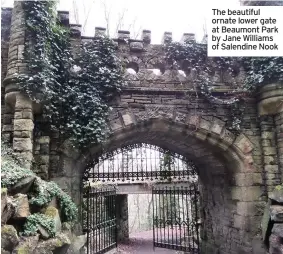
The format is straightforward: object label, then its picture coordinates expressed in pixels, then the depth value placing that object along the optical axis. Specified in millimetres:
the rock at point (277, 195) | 4672
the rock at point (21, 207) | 3043
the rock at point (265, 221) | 4758
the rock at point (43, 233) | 3129
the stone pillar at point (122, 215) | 11227
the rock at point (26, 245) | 2706
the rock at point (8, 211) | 2701
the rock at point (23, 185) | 3328
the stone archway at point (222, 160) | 5277
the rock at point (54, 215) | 3429
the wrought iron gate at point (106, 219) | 7531
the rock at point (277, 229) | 4269
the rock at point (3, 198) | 2660
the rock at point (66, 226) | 3867
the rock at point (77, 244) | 3999
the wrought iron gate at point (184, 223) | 7961
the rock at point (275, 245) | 4248
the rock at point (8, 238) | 2576
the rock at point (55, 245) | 2992
